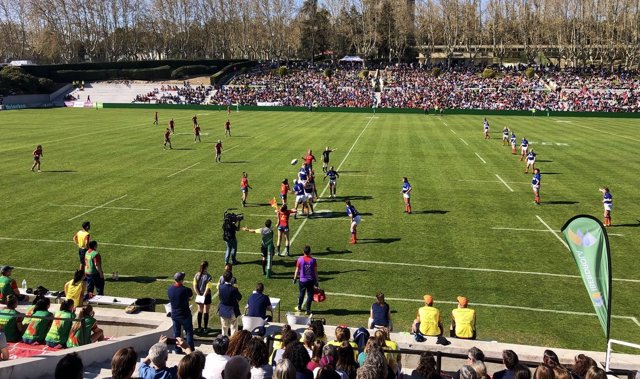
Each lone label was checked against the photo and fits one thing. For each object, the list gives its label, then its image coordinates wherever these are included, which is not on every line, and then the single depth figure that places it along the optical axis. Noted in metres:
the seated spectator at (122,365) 5.58
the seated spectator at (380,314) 10.76
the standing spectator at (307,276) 13.26
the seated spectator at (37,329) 9.24
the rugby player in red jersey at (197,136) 44.62
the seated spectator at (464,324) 10.73
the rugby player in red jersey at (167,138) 40.50
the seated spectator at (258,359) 6.42
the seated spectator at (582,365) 7.14
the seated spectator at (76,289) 11.62
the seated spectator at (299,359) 6.44
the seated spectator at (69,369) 5.24
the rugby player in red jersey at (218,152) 34.22
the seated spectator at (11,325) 9.44
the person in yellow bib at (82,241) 15.30
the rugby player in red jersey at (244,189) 23.94
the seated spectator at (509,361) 6.77
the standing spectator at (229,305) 10.88
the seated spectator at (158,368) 6.30
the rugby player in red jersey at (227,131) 47.56
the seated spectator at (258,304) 10.69
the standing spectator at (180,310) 10.42
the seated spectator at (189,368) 5.67
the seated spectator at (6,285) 11.50
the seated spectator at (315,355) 6.97
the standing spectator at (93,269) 13.63
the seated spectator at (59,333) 9.11
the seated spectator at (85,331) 9.15
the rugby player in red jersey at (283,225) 17.64
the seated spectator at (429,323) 10.71
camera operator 16.08
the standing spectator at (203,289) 12.20
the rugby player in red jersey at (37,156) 30.72
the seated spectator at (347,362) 6.75
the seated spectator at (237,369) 5.38
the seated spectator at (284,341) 7.56
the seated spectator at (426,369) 6.46
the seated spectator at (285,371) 5.64
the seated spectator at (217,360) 6.77
